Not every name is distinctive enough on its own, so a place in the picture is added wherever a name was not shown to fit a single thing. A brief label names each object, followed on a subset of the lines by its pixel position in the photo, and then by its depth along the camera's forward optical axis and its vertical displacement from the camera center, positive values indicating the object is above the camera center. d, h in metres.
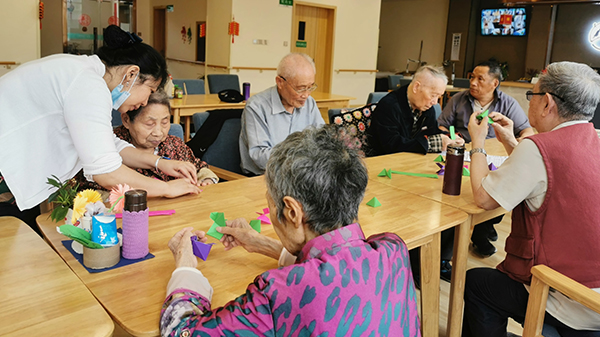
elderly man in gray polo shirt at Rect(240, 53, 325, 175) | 2.82 -0.24
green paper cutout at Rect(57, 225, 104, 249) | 1.26 -0.46
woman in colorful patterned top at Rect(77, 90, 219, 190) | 2.26 -0.32
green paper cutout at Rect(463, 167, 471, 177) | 2.66 -0.49
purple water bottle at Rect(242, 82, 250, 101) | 5.68 -0.24
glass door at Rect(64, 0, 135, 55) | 10.02 +0.79
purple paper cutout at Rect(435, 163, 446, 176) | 2.65 -0.49
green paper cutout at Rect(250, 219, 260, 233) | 1.70 -0.54
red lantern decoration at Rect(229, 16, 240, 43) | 8.23 +0.67
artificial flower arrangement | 1.30 -0.43
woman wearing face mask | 1.59 -0.19
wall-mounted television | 10.55 +1.38
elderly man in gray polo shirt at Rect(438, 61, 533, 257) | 3.75 -0.17
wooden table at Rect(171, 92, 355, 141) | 4.81 -0.39
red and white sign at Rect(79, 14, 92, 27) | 10.10 +0.82
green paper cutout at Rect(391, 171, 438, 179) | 2.60 -0.51
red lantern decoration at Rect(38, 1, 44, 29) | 6.61 +0.62
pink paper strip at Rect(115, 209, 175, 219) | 1.73 -0.54
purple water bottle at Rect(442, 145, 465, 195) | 2.21 -0.40
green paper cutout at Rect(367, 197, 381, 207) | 2.04 -0.52
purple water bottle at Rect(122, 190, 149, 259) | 1.37 -0.45
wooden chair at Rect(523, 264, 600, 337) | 1.35 -0.59
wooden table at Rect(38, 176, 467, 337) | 1.21 -0.57
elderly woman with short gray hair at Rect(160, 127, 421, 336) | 0.93 -0.39
